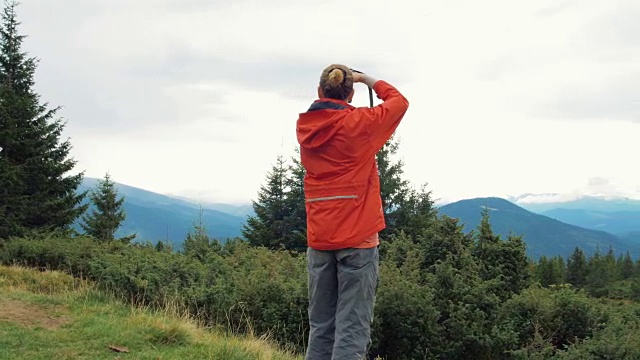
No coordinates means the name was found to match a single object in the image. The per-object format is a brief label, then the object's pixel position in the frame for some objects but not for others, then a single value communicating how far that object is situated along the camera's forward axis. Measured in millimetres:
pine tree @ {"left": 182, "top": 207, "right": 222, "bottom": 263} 13461
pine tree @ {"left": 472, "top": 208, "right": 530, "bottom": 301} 13203
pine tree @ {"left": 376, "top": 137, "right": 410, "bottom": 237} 35688
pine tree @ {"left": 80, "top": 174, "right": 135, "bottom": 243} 35344
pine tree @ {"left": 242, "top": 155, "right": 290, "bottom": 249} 36312
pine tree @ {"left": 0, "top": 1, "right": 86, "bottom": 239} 23516
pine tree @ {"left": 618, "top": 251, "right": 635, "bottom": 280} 80062
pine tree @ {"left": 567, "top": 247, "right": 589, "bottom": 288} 66688
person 3381
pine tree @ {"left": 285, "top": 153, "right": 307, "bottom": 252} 34969
